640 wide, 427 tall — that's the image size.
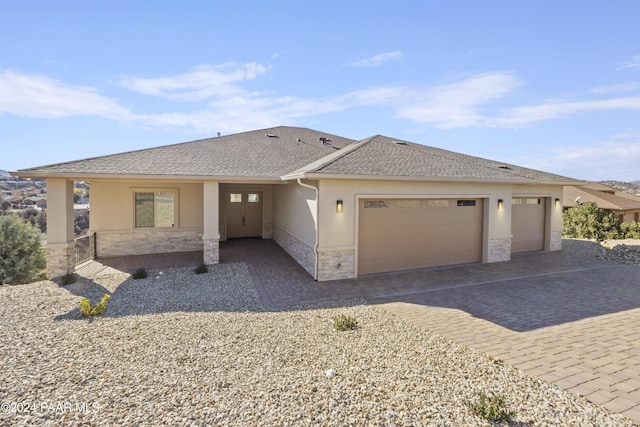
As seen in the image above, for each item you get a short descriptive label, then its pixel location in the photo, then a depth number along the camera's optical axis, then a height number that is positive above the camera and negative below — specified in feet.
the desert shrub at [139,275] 29.63 -7.80
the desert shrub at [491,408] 10.36 -7.31
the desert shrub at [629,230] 57.82 -5.39
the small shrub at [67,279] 27.95 -7.96
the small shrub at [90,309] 20.13 -7.67
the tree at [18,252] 36.42 -7.53
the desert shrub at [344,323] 18.42 -7.66
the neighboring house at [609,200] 79.20 +0.35
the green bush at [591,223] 54.54 -3.91
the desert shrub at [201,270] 31.60 -7.70
